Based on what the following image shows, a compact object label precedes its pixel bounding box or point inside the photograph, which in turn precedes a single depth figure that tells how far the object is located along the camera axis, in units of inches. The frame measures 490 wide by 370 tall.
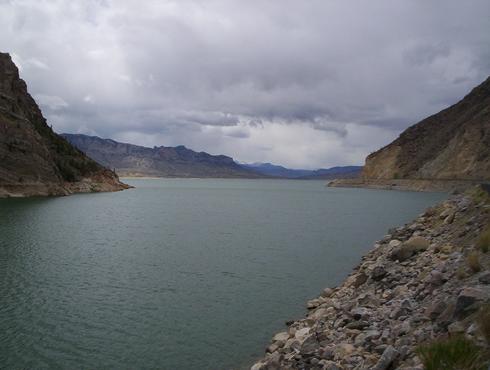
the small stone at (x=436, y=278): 623.2
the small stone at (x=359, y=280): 939.3
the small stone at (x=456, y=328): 394.9
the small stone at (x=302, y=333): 669.9
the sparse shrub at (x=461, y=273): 578.2
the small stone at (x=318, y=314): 806.1
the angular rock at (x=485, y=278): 493.8
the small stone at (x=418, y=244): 938.7
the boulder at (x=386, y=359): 418.3
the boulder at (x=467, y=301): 426.3
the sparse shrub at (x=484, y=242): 627.6
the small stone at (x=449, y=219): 1091.4
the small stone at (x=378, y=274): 872.4
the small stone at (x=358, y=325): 611.8
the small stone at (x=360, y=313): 645.4
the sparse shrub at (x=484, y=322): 353.9
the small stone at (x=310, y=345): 579.8
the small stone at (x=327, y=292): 999.6
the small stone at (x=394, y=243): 1115.3
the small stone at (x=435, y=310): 489.1
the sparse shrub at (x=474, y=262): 573.9
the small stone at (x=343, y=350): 515.8
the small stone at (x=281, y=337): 714.4
